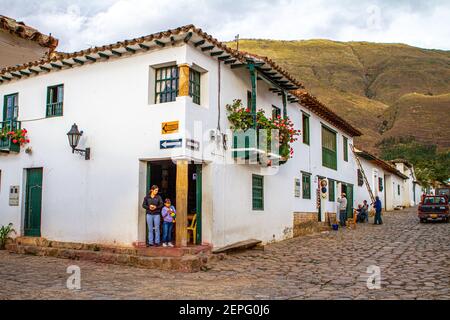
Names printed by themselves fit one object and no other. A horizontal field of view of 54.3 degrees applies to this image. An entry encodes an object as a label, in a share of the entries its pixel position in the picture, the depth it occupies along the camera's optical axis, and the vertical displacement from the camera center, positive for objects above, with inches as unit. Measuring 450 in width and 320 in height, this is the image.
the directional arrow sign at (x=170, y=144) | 397.7 +55.1
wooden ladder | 973.2 +71.9
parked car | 848.9 -12.6
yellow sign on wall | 400.8 +70.7
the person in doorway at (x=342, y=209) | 781.3 -9.6
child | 408.8 -16.8
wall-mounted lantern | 441.1 +66.4
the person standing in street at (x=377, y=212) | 831.1 -16.0
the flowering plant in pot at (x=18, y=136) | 503.5 +78.6
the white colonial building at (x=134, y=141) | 412.5 +63.5
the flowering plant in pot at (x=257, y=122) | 467.2 +88.4
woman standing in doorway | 400.8 -7.3
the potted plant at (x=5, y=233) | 490.3 -32.6
